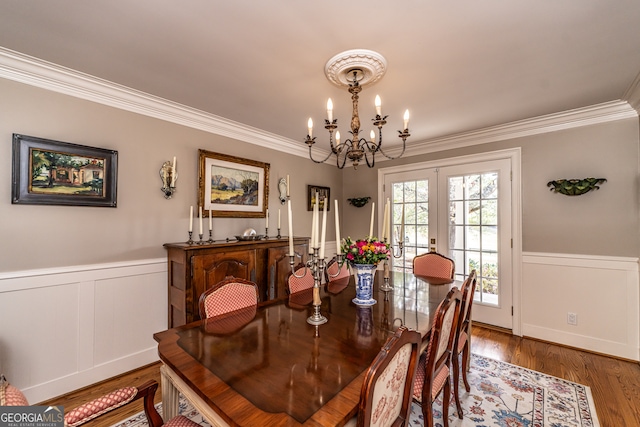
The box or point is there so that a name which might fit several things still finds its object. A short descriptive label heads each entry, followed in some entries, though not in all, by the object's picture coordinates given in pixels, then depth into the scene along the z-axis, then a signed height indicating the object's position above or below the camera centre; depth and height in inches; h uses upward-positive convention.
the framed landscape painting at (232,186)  110.7 +13.8
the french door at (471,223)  124.8 -3.1
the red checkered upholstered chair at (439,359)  50.1 -30.6
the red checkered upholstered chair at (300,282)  83.9 -21.8
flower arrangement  70.7 -9.3
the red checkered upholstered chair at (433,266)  107.9 -20.7
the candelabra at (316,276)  57.5 -12.9
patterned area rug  70.0 -53.9
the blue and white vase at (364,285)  71.9 -18.8
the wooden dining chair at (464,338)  68.3 -36.4
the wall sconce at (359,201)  172.1 +10.2
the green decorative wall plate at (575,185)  102.3 +12.7
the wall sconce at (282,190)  142.6 +14.1
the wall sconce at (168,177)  98.7 +14.4
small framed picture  161.0 +14.2
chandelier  66.3 +39.8
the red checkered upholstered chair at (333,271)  105.6 -22.1
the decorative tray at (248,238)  111.9 -9.3
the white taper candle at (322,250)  54.6 -7.1
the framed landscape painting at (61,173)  72.2 +12.3
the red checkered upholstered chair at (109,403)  34.7 -29.2
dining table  32.5 -23.5
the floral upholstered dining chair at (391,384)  30.1 -21.8
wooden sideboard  89.5 -19.7
